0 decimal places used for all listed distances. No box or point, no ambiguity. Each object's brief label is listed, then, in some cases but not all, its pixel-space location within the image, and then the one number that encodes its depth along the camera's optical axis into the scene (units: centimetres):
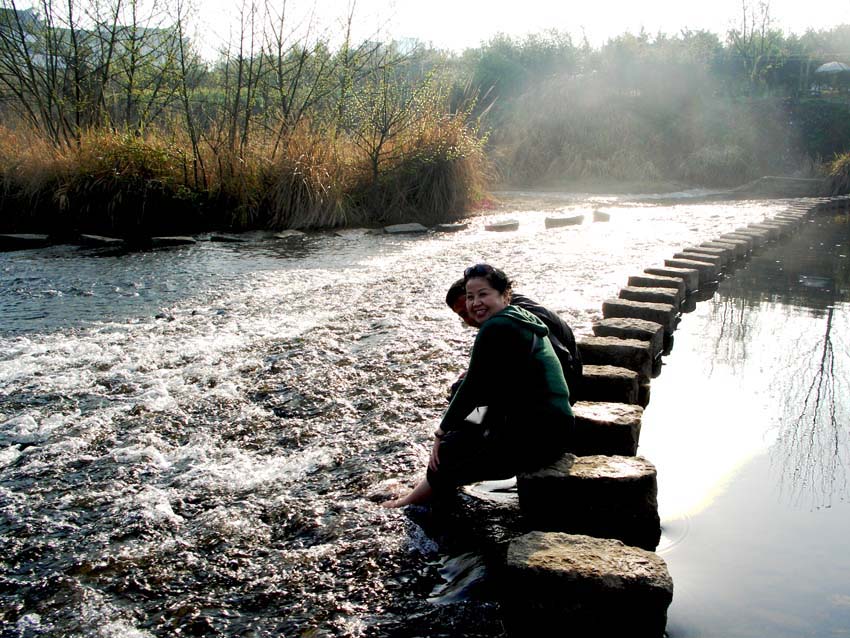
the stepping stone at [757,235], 926
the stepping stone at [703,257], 725
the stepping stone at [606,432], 297
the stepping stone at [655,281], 587
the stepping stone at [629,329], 433
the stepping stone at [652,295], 539
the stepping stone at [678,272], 629
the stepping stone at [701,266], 679
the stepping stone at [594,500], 254
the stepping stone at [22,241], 827
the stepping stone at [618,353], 398
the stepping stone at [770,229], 973
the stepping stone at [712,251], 750
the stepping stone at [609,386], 348
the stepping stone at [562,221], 1046
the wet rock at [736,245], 806
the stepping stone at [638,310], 494
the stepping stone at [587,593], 202
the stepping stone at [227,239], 880
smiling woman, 261
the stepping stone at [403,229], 972
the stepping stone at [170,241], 850
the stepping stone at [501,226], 987
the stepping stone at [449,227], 987
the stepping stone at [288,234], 916
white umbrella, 2386
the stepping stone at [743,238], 869
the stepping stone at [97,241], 845
